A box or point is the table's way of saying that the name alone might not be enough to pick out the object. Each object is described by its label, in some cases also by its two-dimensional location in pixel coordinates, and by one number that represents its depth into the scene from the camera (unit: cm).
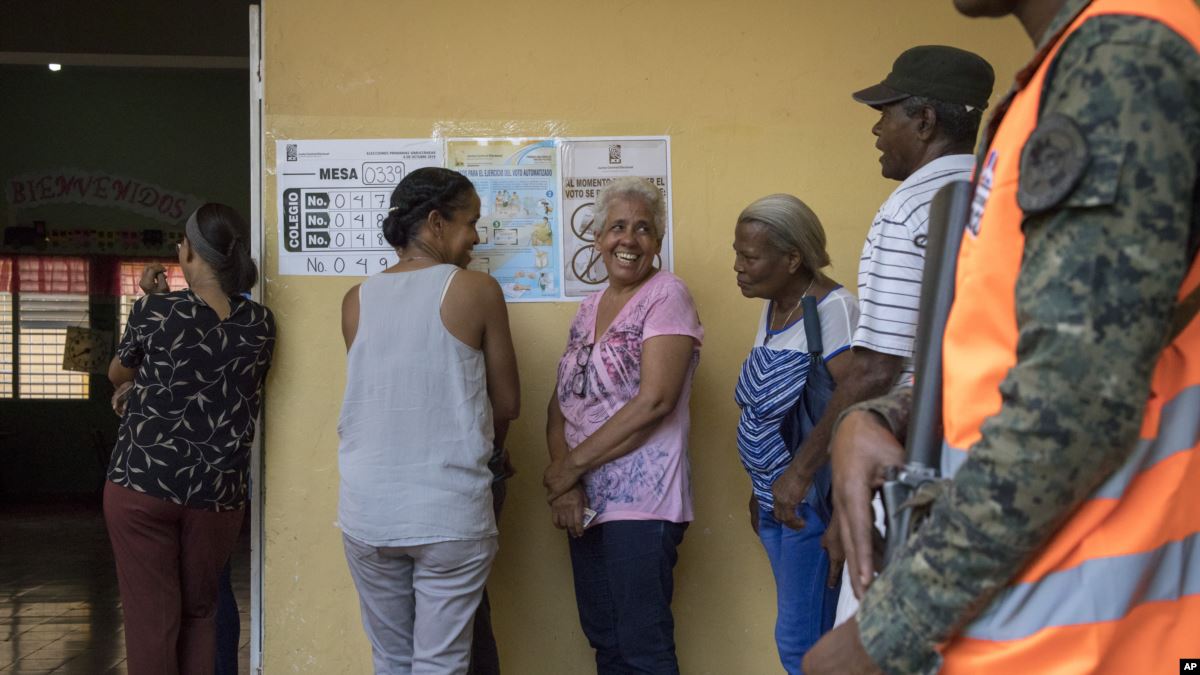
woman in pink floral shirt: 331
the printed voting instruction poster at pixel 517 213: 391
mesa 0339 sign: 387
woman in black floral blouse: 358
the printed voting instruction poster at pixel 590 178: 392
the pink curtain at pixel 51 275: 1330
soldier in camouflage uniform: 100
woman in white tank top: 305
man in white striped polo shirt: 214
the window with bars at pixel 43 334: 1339
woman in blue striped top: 295
